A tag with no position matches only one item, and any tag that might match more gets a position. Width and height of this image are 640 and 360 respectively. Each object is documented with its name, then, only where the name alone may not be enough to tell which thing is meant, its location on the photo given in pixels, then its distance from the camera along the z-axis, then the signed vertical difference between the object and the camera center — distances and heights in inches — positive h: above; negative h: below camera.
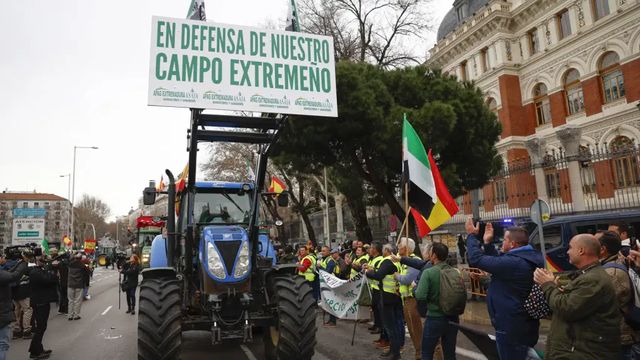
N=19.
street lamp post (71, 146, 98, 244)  1617.9 +249.9
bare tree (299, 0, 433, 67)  974.4 +432.5
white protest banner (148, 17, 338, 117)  246.5 +94.6
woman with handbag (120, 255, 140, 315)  512.0 -46.1
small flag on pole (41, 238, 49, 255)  830.2 -4.2
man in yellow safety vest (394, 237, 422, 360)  265.3 -41.3
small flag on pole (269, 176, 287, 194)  551.2 +58.6
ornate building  870.4 +333.7
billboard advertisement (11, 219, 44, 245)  1219.7 +37.8
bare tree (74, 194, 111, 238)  4067.4 +271.2
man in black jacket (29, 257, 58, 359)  304.3 -38.1
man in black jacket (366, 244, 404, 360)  270.7 -46.2
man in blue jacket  158.9 -25.7
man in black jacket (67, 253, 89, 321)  480.1 -47.1
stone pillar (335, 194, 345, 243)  1128.8 +30.1
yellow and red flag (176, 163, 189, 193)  301.6 +38.1
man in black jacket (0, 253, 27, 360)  234.4 -32.6
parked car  396.8 -7.1
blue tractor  223.9 -23.2
